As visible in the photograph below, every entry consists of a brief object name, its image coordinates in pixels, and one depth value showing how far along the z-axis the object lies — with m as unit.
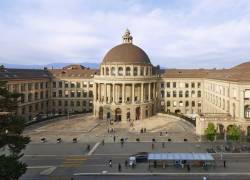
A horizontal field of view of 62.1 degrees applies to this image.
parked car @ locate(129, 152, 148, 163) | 35.43
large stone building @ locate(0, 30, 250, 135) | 51.45
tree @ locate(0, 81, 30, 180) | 22.87
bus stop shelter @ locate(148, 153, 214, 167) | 33.07
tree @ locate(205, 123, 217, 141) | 45.12
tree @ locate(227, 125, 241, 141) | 44.02
